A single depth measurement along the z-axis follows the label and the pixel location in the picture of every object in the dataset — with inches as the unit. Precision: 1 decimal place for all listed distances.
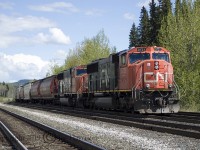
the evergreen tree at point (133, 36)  3484.3
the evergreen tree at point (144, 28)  2832.2
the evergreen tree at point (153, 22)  2699.3
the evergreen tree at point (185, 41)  1388.3
